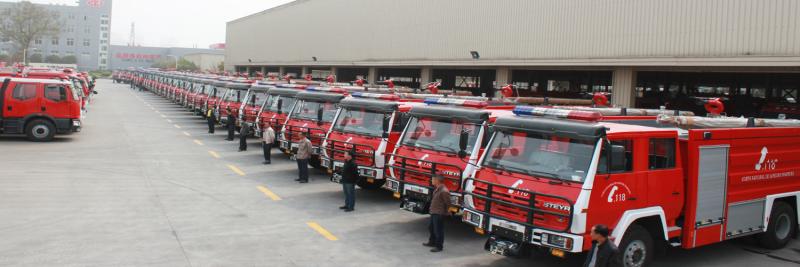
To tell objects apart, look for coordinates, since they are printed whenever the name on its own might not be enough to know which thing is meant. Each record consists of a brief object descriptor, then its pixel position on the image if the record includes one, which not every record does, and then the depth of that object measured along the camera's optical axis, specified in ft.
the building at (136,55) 568.41
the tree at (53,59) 441.27
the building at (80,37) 474.49
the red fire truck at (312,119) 62.59
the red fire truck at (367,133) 49.83
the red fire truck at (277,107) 76.02
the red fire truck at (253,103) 87.49
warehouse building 65.72
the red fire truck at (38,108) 81.38
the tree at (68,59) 458.50
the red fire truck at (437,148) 41.21
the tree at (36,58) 437.99
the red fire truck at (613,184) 30.91
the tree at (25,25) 361.92
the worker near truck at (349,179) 46.50
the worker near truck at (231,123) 92.79
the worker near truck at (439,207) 37.01
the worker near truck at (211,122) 101.81
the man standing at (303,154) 57.88
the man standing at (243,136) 78.89
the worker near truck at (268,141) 68.95
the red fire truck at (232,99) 98.29
